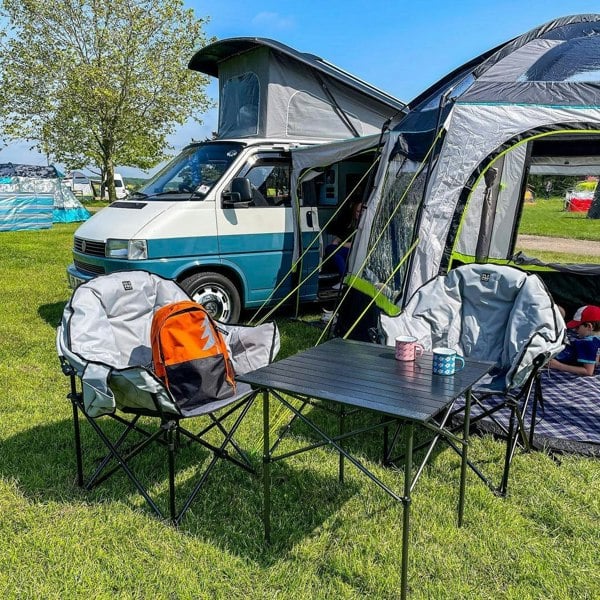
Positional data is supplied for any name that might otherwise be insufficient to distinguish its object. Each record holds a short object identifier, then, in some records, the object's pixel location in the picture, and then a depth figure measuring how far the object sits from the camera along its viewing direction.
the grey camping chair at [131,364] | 2.85
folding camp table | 2.37
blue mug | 2.78
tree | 21.25
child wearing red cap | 4.85
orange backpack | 3.10
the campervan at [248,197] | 5.95
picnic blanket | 3.72
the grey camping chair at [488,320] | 3.59
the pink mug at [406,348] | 3.03
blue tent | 17.77
